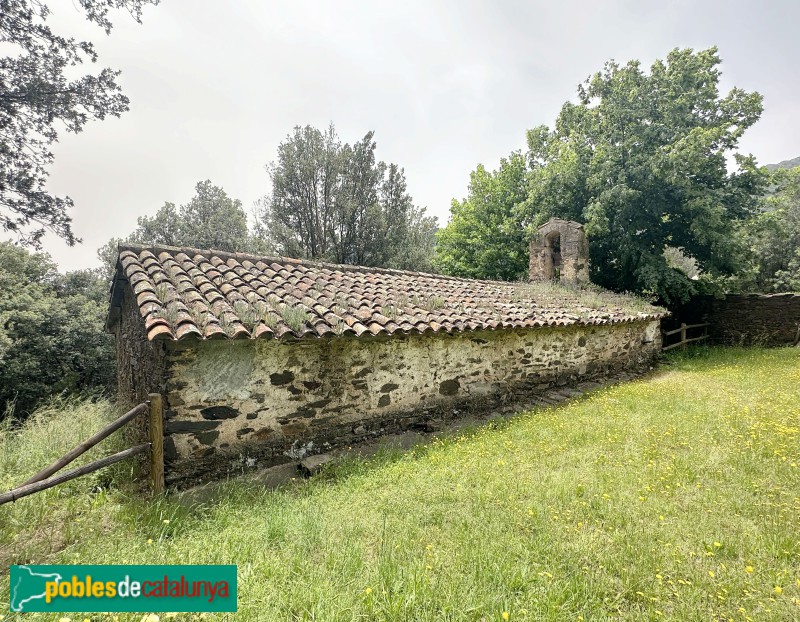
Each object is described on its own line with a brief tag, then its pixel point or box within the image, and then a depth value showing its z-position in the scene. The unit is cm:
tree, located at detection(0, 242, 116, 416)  1323
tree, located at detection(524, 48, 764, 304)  1223
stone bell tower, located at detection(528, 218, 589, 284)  1264
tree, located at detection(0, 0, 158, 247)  788
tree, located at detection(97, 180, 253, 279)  2159
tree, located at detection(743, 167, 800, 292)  1848
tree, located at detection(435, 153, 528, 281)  1762
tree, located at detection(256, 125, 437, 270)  2062
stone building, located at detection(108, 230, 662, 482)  437
